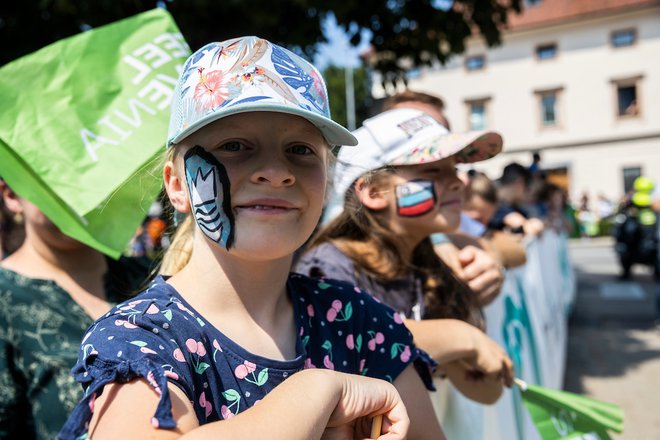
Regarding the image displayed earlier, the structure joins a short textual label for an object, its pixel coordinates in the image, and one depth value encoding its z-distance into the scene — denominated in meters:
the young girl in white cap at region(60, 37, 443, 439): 0.99
